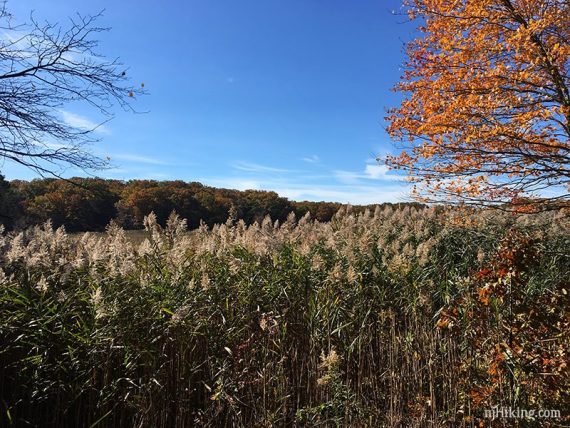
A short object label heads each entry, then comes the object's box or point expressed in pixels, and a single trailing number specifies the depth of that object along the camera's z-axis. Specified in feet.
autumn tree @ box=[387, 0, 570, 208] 23.38
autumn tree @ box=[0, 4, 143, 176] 21.30
